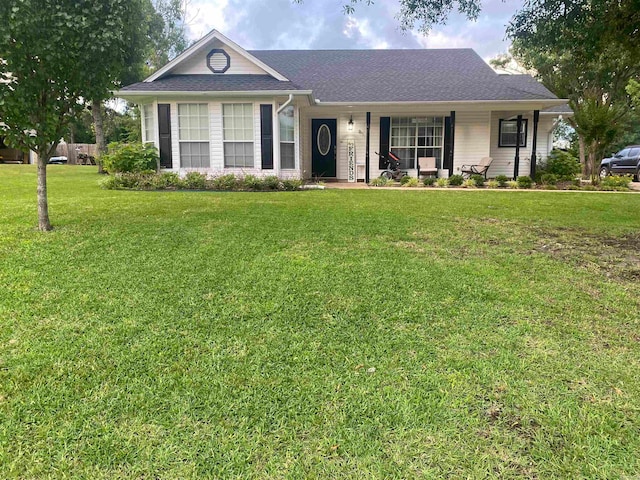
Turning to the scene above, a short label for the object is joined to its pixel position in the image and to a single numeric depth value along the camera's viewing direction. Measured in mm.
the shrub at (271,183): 11984
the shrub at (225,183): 12047
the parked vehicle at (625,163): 19406
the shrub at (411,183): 13844
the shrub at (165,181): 12016
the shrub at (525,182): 13703
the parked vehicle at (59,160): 31200
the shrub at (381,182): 13811
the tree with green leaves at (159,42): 20016
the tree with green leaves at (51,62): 5176
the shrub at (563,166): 15445
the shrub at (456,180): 13867
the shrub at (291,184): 12125
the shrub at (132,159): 12781
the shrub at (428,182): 13953
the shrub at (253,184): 11961
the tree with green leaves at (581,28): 6453
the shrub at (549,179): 13992
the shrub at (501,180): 13878
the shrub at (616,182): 13245
